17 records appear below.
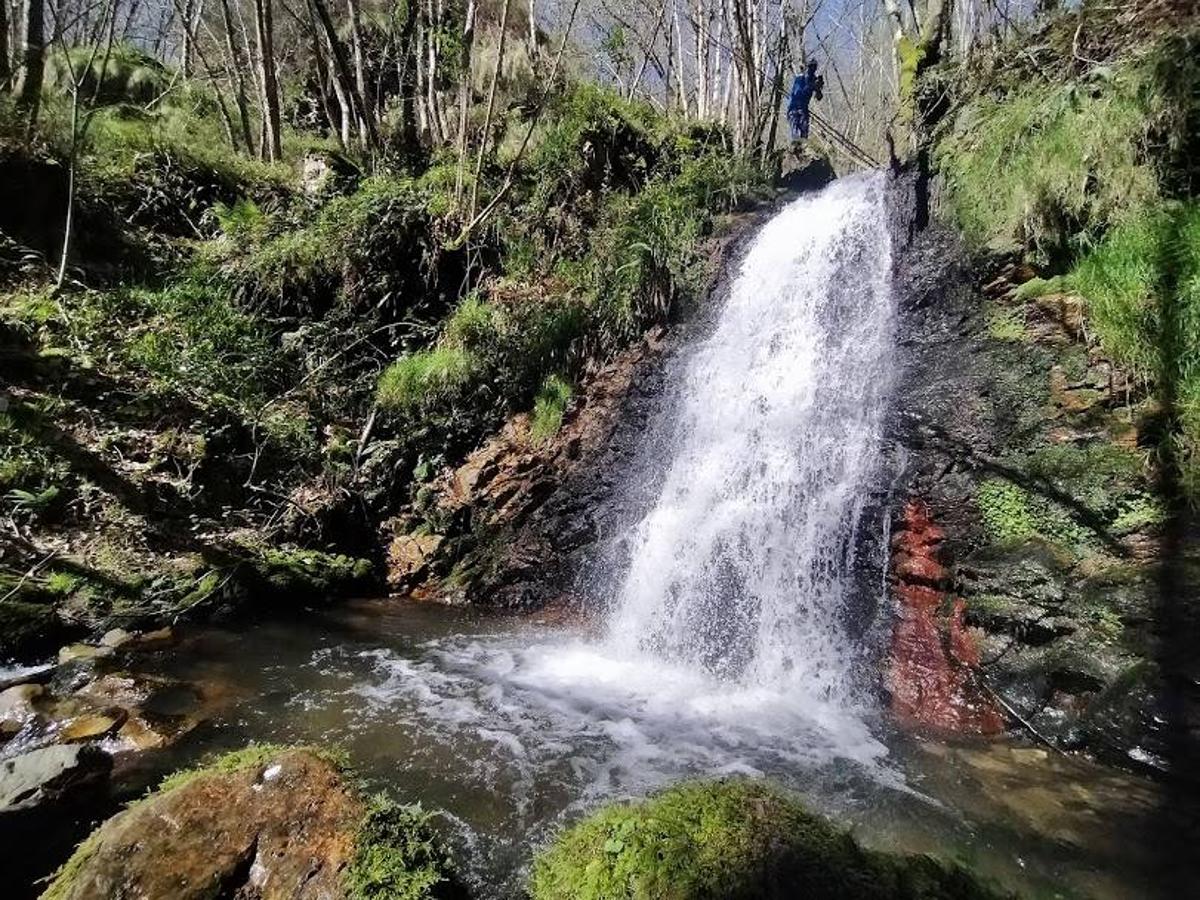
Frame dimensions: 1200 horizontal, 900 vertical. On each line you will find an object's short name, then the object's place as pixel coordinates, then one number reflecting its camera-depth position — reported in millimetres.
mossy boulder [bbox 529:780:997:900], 1956
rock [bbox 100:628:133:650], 4766
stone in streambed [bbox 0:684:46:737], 3635
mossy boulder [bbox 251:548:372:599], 6047
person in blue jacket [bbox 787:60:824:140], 12516
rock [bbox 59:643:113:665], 4458
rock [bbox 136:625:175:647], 4857
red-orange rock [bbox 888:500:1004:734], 4031
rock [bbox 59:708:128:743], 3564
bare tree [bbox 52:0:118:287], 7473
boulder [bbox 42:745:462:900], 1990
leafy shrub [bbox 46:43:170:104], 10750
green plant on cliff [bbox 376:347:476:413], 7787
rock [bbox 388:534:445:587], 6953
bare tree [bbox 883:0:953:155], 7664
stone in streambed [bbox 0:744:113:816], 2799
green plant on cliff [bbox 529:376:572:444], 7414
